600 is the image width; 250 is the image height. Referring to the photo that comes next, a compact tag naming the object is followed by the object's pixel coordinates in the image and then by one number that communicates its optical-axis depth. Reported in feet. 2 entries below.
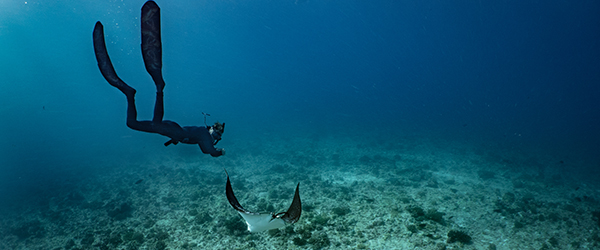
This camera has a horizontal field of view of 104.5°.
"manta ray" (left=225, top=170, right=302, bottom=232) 11.71
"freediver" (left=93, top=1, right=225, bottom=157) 12.73
